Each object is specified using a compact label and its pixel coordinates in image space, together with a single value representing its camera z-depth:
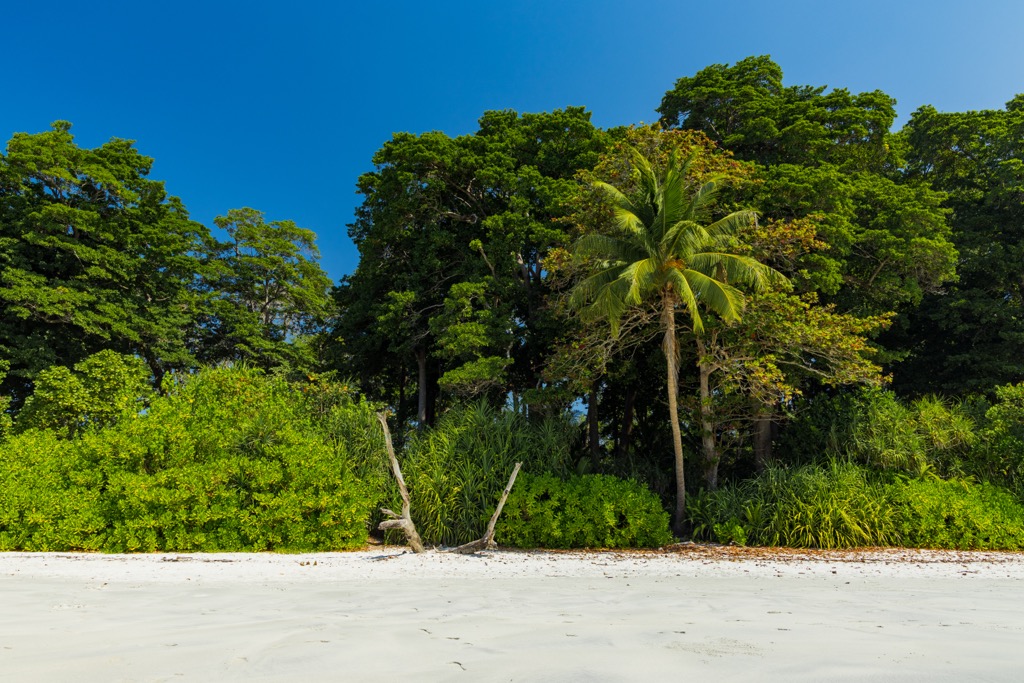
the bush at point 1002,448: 13.51
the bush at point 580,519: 12.09
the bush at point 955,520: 11.76
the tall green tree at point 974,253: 19.41
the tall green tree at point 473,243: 16.44
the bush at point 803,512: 11.84
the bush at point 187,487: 11.12
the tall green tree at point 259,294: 26.08
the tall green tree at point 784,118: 17.53
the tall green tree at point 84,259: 20.00
